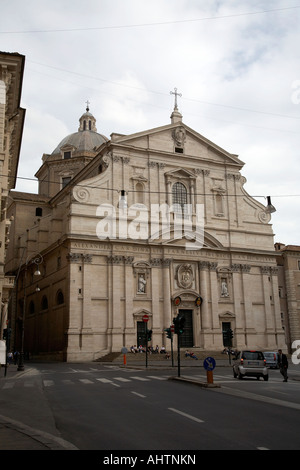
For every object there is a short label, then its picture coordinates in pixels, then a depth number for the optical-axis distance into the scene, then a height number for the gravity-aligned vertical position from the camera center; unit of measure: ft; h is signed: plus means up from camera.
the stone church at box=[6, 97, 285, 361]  138.21 +28.93
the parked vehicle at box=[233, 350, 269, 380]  71.67 -2.59
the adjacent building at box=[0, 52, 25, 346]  79.00 +43.07
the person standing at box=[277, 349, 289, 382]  69.77 -2.57
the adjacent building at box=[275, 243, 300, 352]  176.86 +20.81
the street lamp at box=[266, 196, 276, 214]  95.16 +28.78
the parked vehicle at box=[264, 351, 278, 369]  111.24 -2.93
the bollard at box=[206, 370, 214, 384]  56.41 -3.34
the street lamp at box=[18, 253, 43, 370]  95.29 -2.47
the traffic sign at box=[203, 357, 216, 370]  55.16 -1.71
